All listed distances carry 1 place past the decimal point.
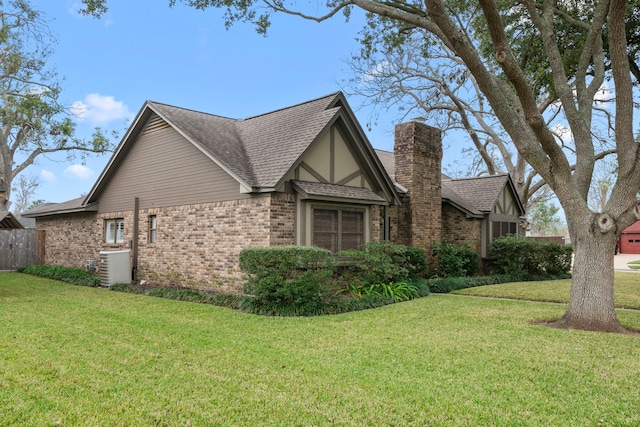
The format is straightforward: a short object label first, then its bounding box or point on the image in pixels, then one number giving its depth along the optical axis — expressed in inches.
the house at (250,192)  477.7
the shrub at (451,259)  668.7
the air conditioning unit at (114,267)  588.4
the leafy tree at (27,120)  1057.5
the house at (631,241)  1796.3
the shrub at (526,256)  722.2
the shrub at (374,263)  479.5
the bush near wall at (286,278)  387.2
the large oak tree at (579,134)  324.5
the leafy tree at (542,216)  2850.6
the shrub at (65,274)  623.9
